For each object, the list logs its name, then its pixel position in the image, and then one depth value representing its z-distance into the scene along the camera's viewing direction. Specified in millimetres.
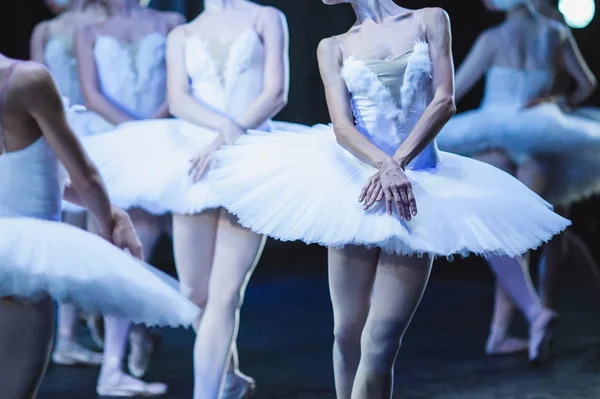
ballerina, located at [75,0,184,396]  8289
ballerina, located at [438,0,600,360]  9117
